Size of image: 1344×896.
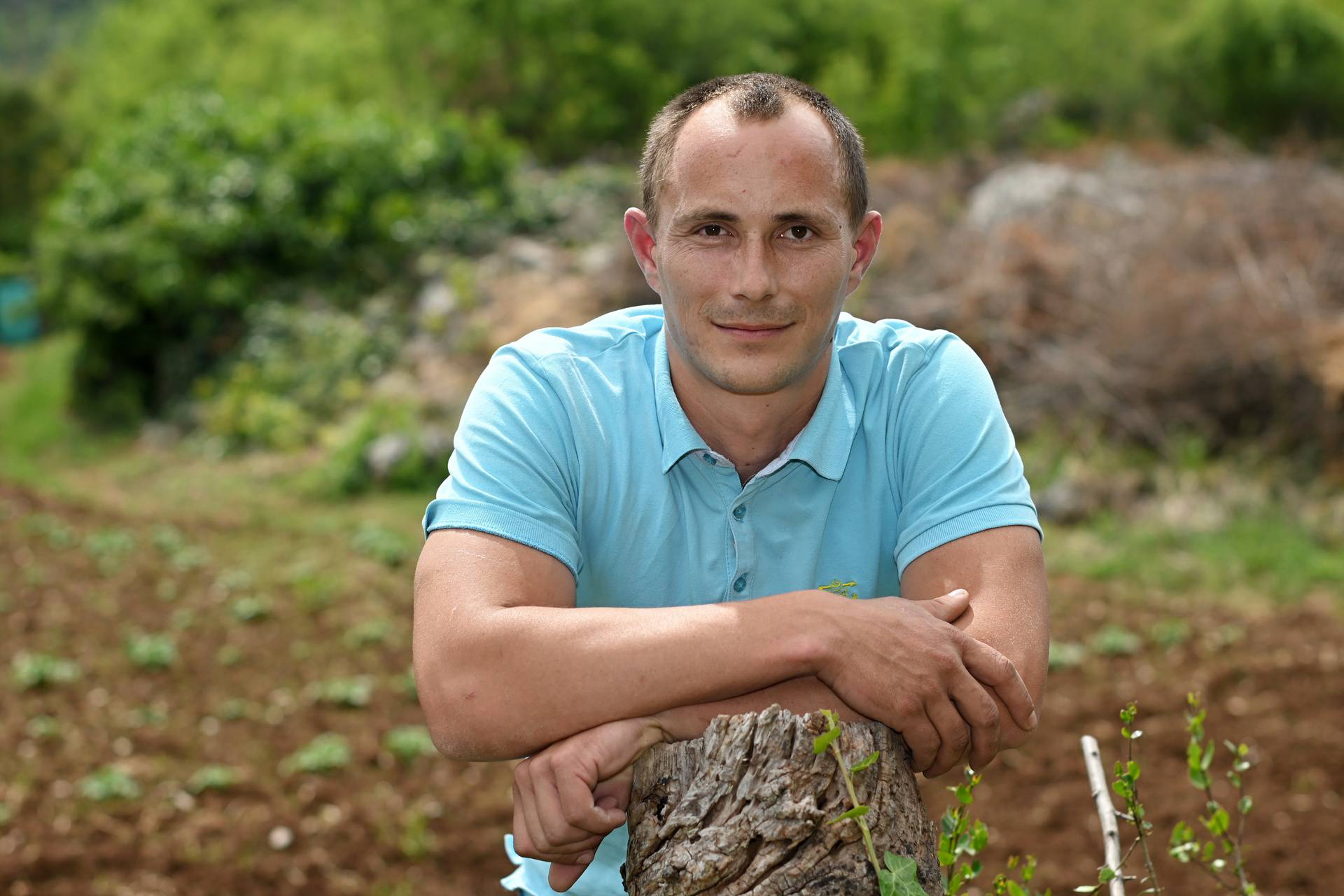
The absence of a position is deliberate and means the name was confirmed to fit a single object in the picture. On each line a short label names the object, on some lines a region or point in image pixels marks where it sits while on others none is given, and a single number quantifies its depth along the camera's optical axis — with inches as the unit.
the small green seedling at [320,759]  196.1
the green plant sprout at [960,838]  66.1
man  68.9
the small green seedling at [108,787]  187.2
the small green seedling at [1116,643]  222.8
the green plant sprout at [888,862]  59.8
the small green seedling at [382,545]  289.9
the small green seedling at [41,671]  228.8
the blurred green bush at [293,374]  426.9
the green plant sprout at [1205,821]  74.7
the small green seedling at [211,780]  190.4
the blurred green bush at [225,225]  487.8
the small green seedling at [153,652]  237.3
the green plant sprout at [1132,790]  69.2
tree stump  62.2
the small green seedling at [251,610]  258.4
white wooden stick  72.7
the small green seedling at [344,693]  219.5
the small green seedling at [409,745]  200.1
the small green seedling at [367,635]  243.9
